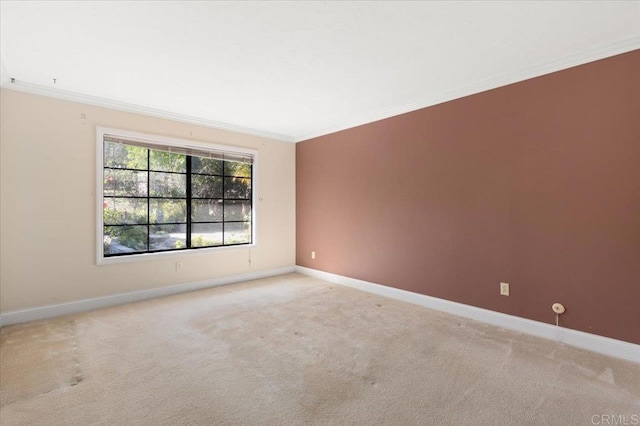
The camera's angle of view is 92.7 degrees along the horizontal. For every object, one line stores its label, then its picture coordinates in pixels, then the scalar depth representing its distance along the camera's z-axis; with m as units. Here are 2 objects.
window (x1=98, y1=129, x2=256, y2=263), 3.74
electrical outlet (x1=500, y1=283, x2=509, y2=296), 2.98
